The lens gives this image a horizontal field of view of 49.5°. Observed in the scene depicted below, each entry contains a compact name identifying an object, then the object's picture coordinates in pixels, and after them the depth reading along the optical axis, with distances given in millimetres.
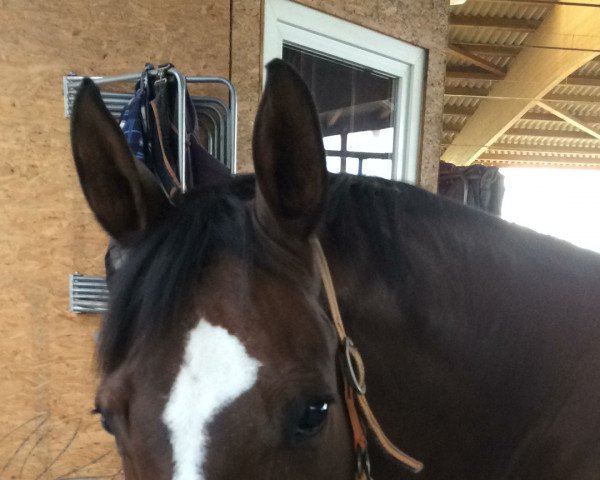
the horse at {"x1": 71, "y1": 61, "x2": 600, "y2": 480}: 769
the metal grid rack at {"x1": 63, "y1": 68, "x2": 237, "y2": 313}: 2219
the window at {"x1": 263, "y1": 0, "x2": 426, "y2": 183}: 2654
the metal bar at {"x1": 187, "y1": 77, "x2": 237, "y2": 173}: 2193
